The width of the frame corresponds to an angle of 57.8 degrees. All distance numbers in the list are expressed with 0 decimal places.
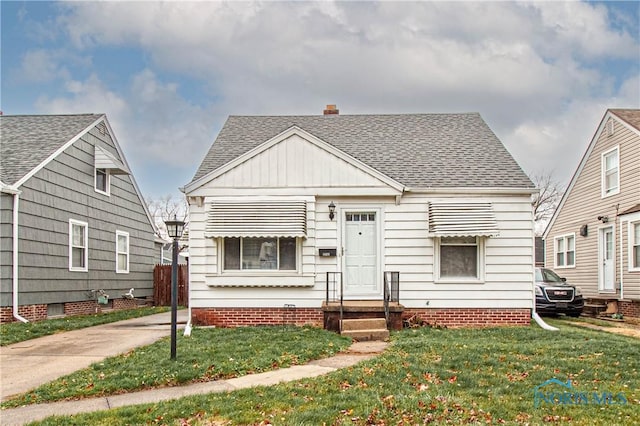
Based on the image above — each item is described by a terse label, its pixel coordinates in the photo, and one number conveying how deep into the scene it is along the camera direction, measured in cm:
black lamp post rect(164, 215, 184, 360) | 782
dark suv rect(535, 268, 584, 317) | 1568
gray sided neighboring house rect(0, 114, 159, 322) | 1322
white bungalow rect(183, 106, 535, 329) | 1205
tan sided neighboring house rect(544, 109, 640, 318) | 1598
